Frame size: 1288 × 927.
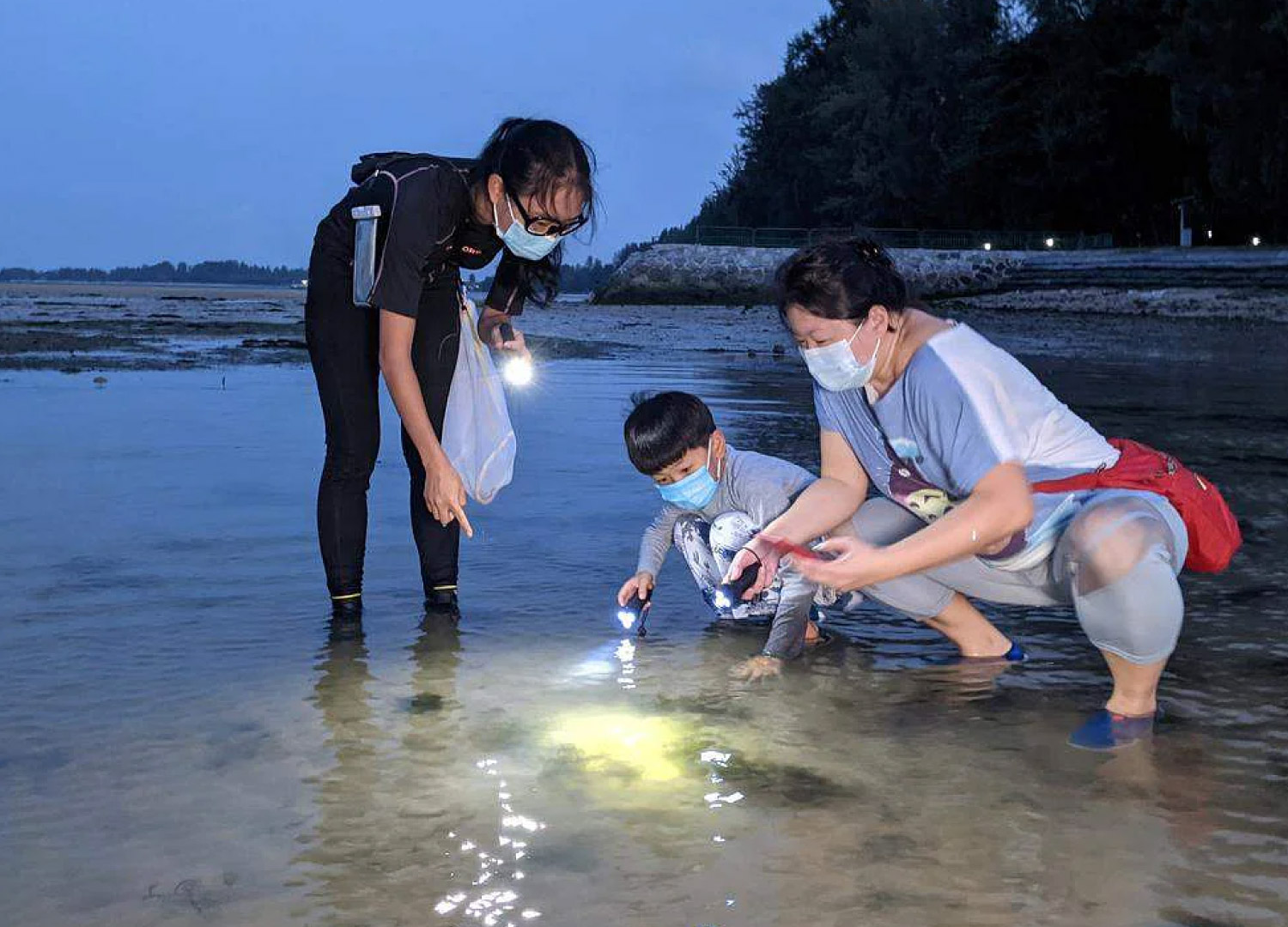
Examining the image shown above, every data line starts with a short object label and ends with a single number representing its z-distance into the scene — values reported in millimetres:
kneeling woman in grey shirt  3033
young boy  3762
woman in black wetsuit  3656
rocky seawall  29750
